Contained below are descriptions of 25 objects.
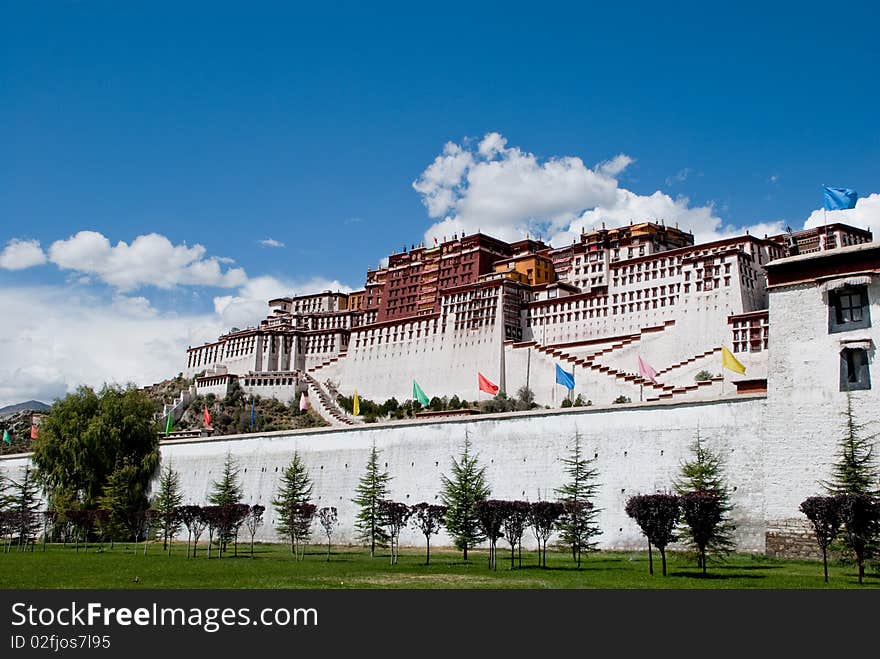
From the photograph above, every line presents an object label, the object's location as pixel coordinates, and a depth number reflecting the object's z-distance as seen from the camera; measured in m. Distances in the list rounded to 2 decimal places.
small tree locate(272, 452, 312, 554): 37.06
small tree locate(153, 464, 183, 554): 41.97
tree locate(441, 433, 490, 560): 29.56
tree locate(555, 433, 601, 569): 26.91
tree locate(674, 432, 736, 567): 24.67
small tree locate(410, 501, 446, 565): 28.27
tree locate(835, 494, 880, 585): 19.48
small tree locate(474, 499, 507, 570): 25.36
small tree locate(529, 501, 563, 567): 25.20
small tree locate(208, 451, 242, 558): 39.94
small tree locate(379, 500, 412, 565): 28.42
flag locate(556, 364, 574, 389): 45.09
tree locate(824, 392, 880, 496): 23.12
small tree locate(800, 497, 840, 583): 19.75
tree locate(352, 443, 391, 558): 32.81
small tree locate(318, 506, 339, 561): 33.03
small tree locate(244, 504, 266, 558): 34.57
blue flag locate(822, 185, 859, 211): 27.44
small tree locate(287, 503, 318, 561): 32.86
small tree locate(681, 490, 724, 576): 21.95
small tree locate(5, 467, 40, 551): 39.78
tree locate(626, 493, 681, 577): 21.77
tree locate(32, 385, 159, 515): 45.69
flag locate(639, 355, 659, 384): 54.69
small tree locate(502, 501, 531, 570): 25.45
